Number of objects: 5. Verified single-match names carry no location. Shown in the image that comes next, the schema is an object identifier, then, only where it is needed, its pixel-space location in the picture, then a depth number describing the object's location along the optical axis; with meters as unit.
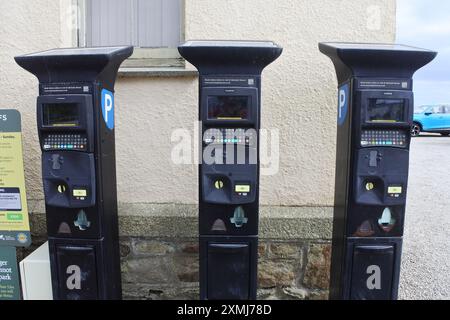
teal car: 15.71
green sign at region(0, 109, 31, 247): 2.79
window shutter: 3.26
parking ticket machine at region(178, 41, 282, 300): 2.27
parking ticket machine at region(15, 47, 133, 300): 2.31
